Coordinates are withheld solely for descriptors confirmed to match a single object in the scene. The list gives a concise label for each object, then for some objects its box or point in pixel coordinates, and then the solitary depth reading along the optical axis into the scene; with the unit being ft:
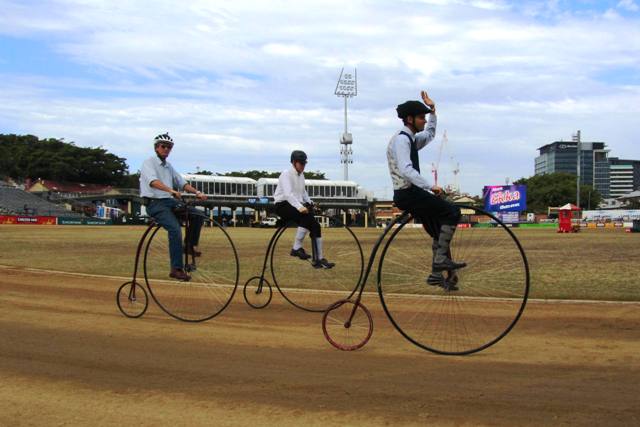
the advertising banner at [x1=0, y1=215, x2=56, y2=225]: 219.00
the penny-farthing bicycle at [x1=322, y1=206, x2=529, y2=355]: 20.48
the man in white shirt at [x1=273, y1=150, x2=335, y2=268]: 29.73
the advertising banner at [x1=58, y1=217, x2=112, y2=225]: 234.99
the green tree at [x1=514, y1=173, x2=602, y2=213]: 458.09
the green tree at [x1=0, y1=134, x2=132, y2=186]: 338.13
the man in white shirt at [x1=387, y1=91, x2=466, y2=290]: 19.81
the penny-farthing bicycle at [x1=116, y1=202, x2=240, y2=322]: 27.96
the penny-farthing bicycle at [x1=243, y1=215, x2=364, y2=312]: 31.01
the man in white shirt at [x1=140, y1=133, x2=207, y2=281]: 27.04
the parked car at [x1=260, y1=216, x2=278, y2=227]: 264.52
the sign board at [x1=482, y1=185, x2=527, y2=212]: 239.50
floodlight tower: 402.72
